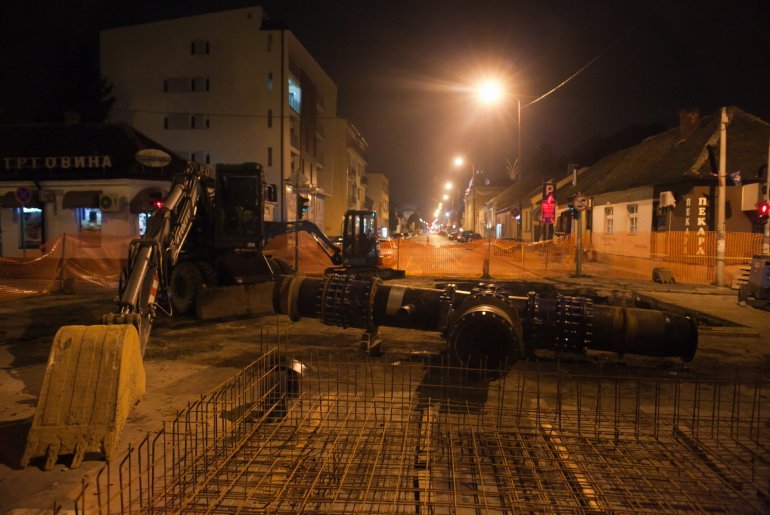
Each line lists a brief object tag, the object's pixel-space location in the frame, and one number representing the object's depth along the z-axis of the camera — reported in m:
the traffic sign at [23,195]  18.25
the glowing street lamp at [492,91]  20.22
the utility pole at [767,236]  15.62
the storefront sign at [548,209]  34.38
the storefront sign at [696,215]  22.45
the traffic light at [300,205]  17.17
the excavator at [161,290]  4.30
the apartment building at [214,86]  35.12
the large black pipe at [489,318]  5.64
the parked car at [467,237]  51.59
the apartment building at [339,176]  50.34
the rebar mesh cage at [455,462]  3.35
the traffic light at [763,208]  15.66
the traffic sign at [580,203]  20.28
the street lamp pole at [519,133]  23.06
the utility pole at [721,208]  17.08
